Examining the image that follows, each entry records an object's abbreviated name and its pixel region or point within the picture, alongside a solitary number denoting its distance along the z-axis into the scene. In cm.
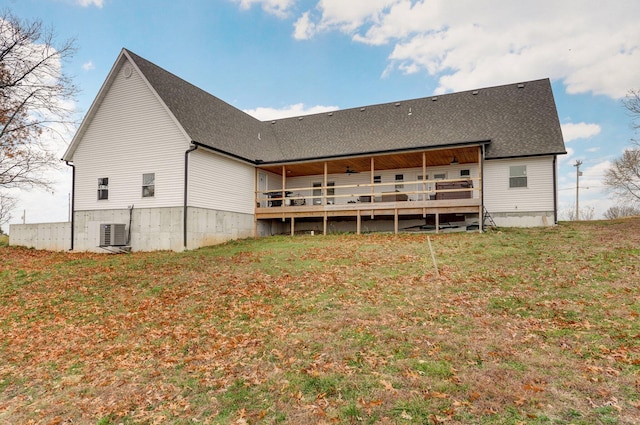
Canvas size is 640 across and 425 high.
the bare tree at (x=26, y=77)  1502
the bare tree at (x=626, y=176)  2686
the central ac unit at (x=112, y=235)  1666
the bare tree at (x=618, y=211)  3912
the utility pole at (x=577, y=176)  3559
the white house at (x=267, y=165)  1678
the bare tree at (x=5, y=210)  3363
